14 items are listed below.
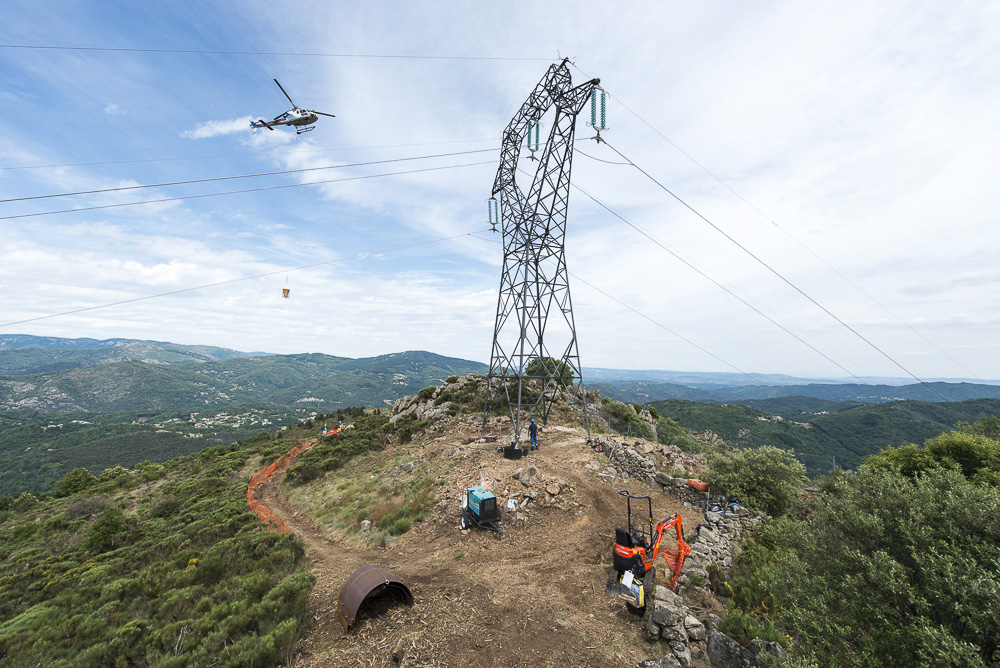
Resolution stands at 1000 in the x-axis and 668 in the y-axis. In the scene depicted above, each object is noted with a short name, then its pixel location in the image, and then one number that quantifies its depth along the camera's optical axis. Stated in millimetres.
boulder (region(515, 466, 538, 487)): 16458
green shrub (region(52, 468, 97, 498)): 34969
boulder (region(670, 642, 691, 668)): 7914
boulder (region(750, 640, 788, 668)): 7164
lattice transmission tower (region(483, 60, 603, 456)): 20906
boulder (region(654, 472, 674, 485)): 18000
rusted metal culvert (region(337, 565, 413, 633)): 9234
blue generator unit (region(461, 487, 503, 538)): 14086
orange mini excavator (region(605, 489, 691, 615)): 10281
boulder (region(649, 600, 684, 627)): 8648
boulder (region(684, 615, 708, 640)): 8588
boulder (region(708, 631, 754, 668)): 7668
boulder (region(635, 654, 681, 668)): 7441
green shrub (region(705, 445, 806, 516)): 15922
